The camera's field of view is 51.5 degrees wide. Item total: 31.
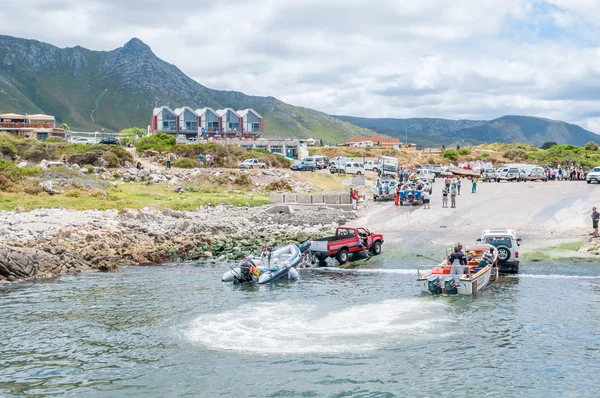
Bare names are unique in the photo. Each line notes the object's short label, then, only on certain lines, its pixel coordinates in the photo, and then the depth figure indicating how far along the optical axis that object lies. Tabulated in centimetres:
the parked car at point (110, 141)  8875
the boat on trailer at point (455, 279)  2572
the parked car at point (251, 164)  7481
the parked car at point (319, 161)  8061
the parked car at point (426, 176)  6835
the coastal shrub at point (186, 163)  7388
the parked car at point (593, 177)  6538
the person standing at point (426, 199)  5028
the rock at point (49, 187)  4926
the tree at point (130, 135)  11349
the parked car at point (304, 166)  7738
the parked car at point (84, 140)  10195
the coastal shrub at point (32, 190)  4844
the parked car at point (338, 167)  7712
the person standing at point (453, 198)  4880
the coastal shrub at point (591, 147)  12655
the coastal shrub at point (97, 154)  7000
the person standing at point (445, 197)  4962
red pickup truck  3362
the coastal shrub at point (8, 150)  6988
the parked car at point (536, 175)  7375
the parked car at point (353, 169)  7744
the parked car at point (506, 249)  3010
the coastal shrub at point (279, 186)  6108
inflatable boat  2897
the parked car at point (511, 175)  7344
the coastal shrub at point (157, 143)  8638
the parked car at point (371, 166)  8171
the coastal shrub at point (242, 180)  6197
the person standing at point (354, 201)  5024
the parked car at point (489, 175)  7566
